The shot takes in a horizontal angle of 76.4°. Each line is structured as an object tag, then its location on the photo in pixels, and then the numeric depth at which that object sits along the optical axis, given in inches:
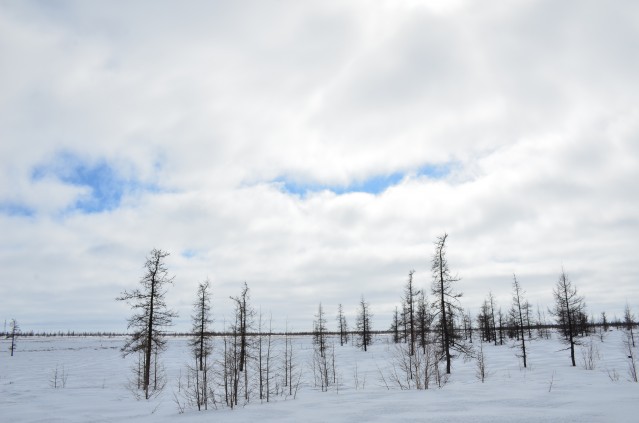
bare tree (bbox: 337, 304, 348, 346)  3112.7
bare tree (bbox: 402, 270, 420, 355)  2076.8
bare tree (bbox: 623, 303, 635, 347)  3534.9
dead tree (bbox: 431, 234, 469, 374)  1291.8
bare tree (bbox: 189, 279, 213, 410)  1598.9
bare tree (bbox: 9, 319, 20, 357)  2647.6
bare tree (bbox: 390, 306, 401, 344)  2874.0
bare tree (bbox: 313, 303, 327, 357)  2502.5
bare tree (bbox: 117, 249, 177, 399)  1232.0
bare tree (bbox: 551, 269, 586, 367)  1510.8
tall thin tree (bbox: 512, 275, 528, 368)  1774.1
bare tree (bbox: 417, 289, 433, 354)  2049.7
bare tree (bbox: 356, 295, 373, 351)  2726.9
